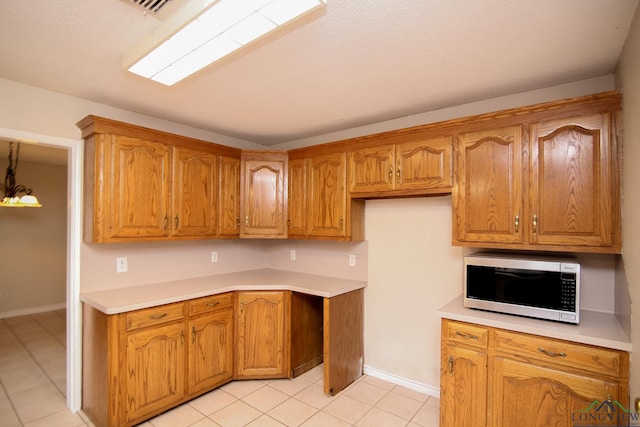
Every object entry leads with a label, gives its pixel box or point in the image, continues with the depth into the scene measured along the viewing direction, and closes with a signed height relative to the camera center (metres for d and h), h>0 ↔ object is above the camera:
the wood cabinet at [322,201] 2.83 +0.14
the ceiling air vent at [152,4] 1.34 +0.92
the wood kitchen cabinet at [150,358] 2.07 -1.04
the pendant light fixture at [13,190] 4.09 +0.38
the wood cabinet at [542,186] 1.71 +0.17
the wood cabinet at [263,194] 3.20 +0.22
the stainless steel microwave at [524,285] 1.75 -0.42
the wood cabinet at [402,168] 2.27 +0.37
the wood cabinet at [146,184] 2.26 +0.26
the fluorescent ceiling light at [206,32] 1.16 +0.78
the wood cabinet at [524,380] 1.53 -0.90
